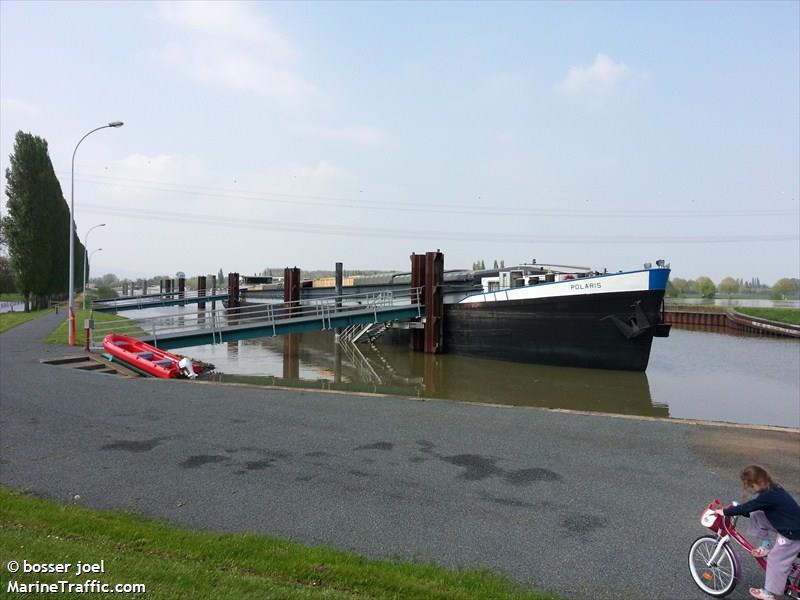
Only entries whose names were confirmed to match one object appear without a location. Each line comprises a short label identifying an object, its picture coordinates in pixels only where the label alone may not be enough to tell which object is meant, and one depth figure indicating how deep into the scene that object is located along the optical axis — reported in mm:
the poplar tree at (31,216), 43188
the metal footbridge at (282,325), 20531
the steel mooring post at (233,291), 49094
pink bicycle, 4225
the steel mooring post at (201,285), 58369
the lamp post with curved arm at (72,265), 18995
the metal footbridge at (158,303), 42031
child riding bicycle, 4000
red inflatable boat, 15023
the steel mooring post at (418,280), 28923
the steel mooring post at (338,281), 35491
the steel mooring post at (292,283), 37491
